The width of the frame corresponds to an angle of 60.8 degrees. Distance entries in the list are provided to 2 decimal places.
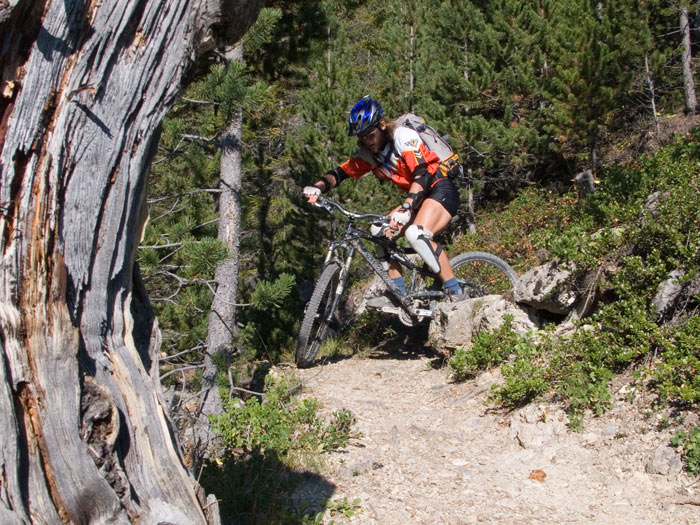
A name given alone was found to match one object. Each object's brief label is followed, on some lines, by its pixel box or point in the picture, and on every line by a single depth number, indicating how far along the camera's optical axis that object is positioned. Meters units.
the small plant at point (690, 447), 3.43
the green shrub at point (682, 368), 3.73
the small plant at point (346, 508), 3.42
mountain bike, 6.17
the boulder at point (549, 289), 5.53
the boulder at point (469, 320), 5.95
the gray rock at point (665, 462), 3.53
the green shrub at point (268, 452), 3.30
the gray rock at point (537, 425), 4.27
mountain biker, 5.73
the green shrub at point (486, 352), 5.57
